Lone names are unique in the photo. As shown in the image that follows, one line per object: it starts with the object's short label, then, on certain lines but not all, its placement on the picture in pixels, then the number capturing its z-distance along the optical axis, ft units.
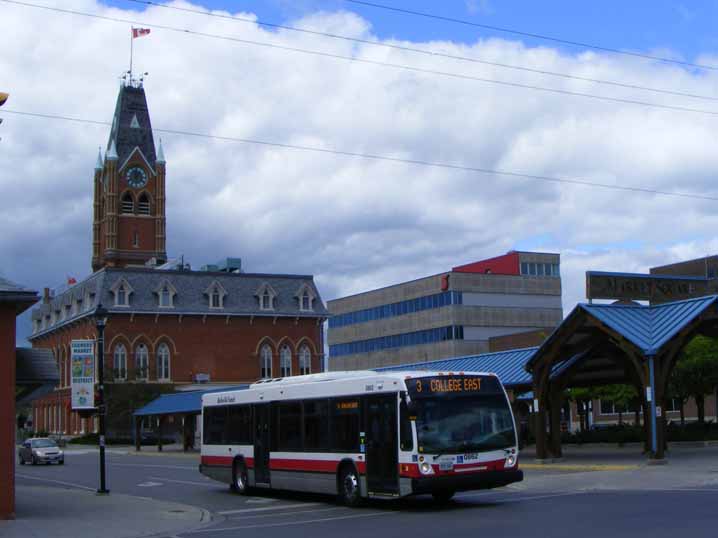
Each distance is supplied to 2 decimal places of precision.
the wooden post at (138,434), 217.36
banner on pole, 87.10
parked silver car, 162.61
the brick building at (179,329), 272.51
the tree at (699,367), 146.10
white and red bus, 63.52
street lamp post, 92.43
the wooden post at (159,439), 211.41
